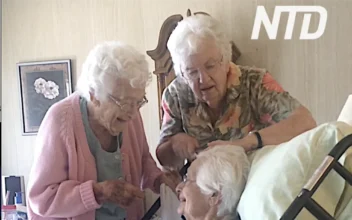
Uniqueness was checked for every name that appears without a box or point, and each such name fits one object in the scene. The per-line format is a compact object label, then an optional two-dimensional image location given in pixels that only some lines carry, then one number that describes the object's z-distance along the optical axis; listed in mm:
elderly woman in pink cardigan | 1484
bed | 910
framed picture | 2707
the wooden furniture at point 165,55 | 2215
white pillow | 983
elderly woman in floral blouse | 1532
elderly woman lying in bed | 1262
